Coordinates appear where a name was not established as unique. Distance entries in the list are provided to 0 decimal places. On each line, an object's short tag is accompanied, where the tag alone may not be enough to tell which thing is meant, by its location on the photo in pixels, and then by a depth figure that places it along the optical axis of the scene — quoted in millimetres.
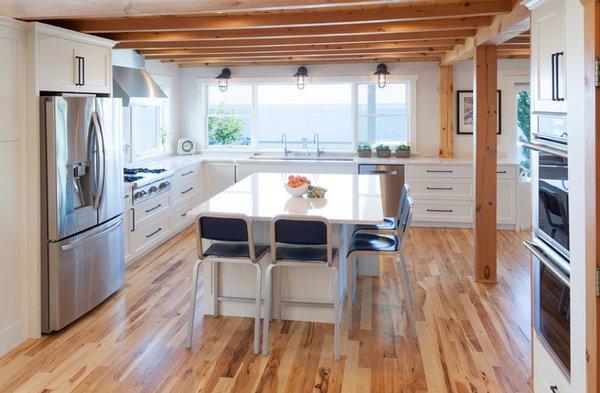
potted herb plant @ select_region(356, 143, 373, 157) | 7590
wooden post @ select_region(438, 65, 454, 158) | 7425
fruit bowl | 4045
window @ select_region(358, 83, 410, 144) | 7777
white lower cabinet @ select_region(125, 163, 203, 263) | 5287
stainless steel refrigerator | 3592
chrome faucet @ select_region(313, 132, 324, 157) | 7918
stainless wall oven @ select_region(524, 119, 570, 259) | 2176
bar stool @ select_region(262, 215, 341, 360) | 3170
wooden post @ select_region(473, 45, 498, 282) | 4770
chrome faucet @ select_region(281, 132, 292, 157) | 7957
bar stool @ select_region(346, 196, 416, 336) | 3621
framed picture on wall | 7445
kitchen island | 3576
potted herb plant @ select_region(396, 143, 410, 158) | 7504
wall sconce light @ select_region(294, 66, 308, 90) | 7627
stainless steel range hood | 5316
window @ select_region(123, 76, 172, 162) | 6387
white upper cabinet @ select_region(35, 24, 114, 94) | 3582
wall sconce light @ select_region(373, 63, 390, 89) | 7445
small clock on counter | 7965
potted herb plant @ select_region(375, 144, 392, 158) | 7492
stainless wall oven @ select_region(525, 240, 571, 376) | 2197
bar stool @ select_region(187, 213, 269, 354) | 3279
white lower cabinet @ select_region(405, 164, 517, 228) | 6848
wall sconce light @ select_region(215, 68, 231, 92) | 7785
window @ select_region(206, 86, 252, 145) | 8164
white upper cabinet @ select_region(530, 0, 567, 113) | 2246
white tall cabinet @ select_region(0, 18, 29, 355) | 3314
